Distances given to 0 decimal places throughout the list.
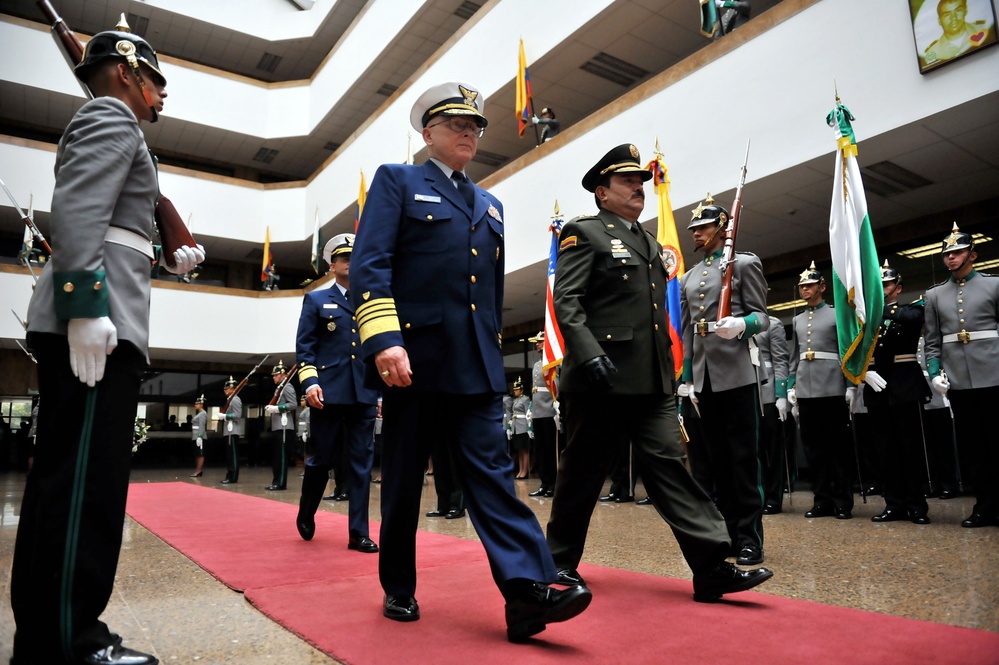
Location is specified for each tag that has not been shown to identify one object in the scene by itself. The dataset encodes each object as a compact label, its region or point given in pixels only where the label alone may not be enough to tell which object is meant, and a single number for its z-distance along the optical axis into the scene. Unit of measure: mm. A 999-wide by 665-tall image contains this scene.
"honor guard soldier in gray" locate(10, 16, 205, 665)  1538
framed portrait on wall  4973
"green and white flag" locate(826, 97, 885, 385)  4160
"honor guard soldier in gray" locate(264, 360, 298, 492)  9305
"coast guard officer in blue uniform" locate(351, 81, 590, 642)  1996
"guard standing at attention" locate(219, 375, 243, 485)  10789
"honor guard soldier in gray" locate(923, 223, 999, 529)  4289
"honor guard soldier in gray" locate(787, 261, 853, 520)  4996
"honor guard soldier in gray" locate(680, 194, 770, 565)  3059
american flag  4883
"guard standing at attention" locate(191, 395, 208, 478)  13570
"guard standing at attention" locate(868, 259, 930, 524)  4660
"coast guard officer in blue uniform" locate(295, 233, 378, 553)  3787
